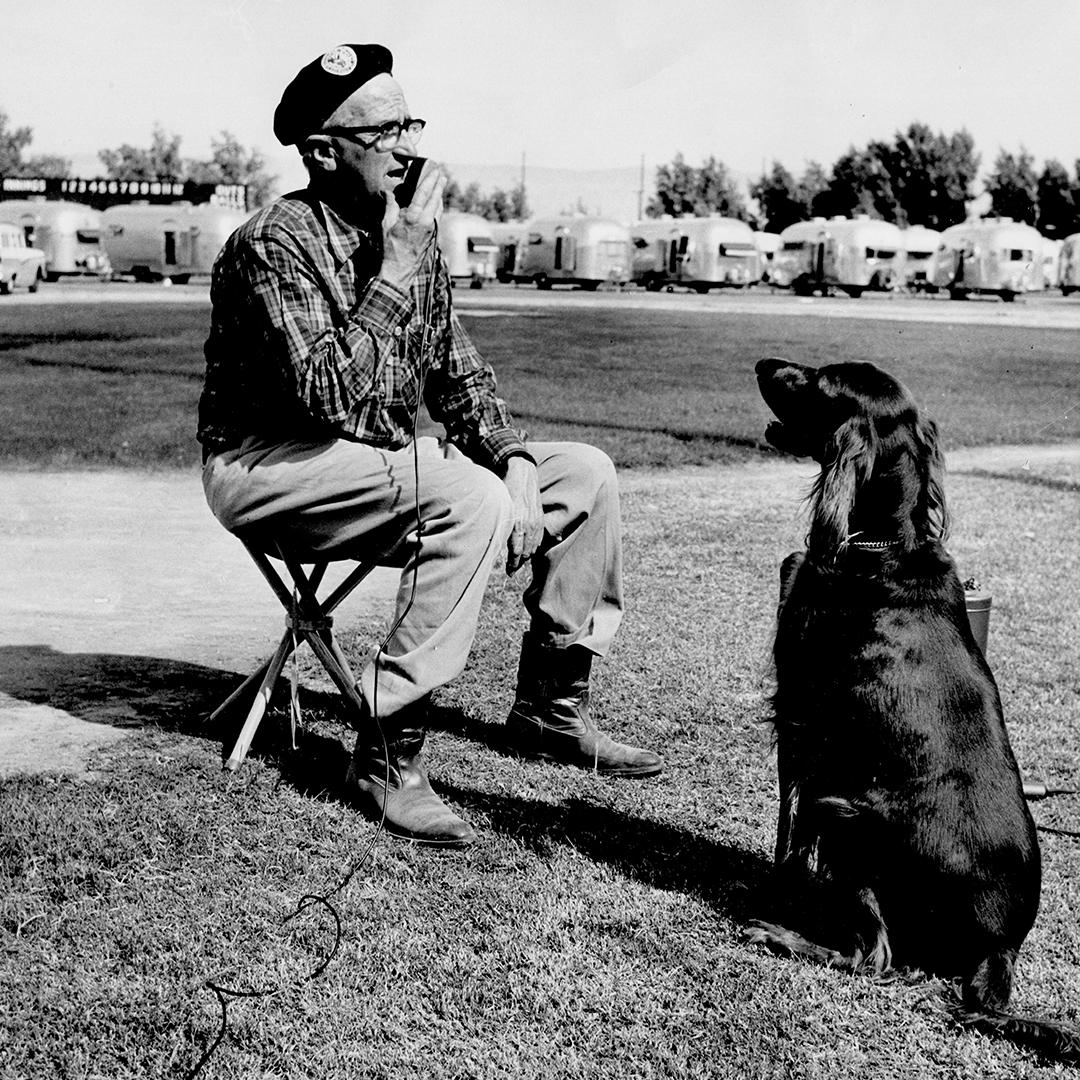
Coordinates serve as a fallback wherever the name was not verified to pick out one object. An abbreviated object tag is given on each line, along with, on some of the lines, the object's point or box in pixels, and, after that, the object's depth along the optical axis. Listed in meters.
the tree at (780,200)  72.00
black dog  2.81
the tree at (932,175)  66.12
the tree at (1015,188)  65.88
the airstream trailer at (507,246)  51.50
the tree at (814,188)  70.38
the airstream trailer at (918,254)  51.22
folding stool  3.89
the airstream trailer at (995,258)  47.28
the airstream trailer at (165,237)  44.41
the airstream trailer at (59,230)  48.34
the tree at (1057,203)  64.38
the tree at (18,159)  71.88
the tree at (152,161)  76.12
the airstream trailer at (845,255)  49.09
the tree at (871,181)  66.94
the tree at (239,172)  73.19
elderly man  3.51
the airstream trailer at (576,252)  48.16
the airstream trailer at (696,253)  49.78
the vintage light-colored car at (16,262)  33.12
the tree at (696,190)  73.19
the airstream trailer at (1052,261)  51.83
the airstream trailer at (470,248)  48.53
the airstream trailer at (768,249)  55.81
